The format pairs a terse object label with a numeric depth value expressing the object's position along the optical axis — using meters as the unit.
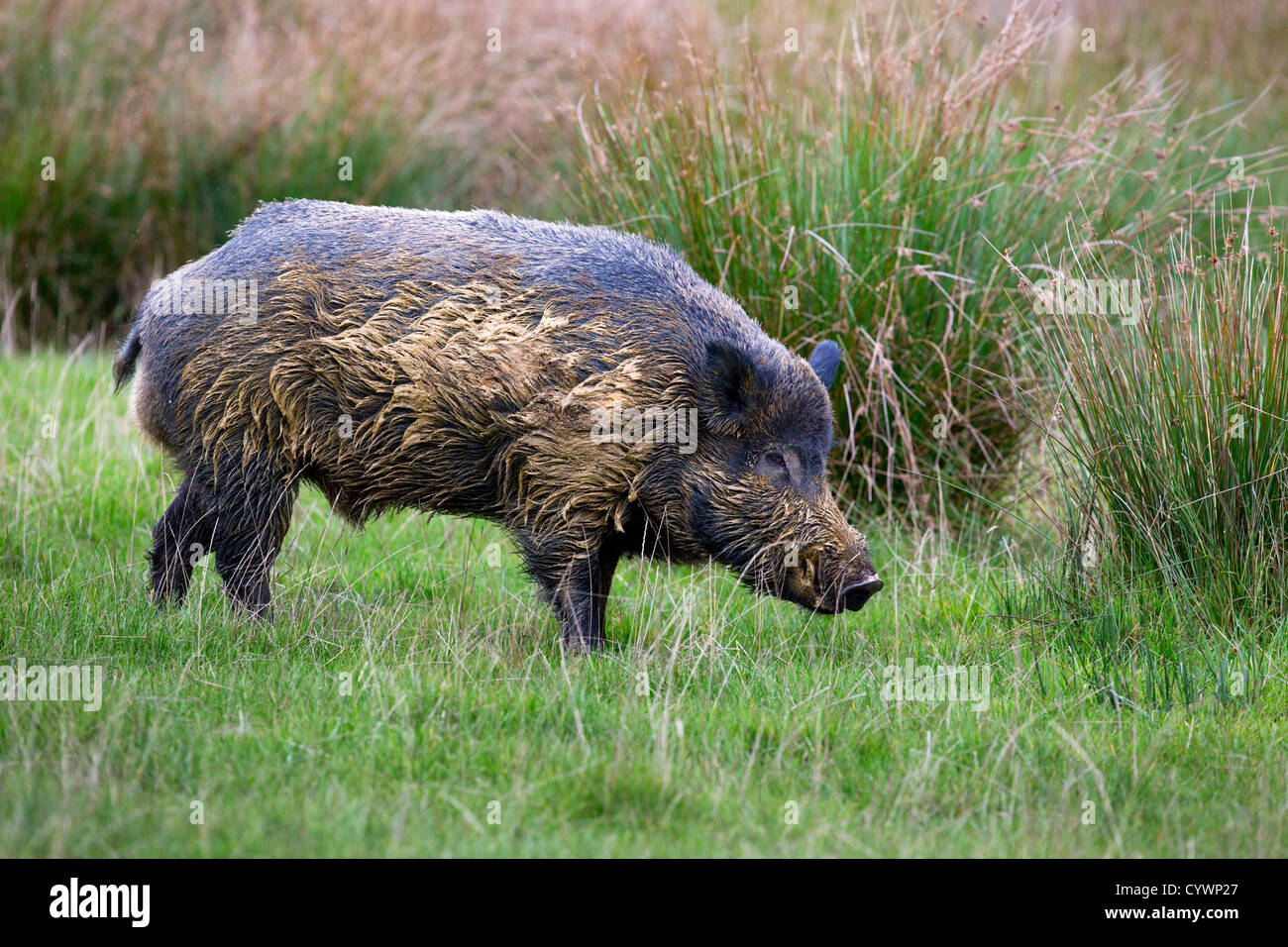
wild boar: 9.84
